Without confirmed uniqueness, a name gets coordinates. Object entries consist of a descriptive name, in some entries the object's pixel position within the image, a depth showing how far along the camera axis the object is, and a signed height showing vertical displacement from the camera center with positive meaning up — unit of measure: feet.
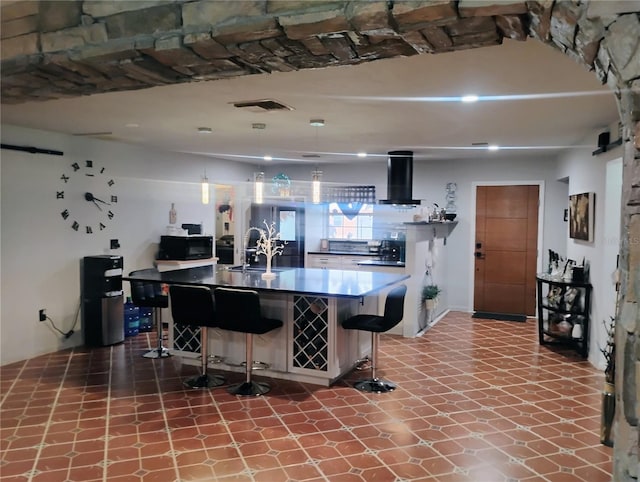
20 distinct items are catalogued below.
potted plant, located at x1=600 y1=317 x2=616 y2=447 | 10.55 -4.02
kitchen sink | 18.17 -1.77
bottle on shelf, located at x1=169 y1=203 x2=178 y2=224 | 22.47 +0.41
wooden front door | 24.32 -1.21
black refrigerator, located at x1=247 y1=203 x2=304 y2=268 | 27.71 -0.06
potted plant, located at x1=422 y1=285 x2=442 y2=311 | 21.09 -3.13
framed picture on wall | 16.32 +0.37
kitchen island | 13.97 -3.02
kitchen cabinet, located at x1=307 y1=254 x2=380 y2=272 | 23.68 -1.80
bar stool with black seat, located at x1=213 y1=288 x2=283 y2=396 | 12.92 -2.56
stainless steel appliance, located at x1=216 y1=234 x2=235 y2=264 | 28.09 -1.53
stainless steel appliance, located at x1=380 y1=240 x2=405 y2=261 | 23.82 -1.30
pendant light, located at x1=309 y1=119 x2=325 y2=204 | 16.56 +1.27
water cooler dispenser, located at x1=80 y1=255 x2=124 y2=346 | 18.21 -2.86
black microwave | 21.61 -1.06
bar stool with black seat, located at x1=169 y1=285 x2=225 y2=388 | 13.41 -2.40
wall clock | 17.83 +0.97
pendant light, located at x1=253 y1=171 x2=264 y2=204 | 16.58 +1.29
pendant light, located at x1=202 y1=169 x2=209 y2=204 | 18.37 +1.27
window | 27.76 +0.02
